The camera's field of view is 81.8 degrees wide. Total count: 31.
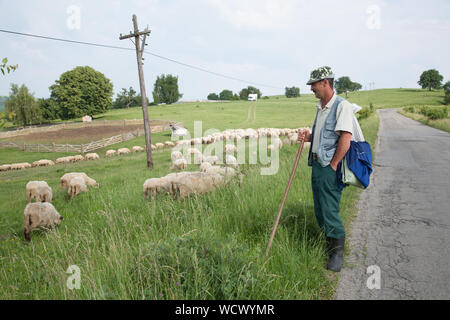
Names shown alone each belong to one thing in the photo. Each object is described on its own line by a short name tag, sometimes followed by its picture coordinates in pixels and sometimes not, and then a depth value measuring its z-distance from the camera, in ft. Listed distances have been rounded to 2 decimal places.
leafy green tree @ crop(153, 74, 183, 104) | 332.60
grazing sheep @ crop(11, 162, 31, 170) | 66.33
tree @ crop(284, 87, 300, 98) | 368.48
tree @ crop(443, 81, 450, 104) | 229.78
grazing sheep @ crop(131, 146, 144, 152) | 82.55
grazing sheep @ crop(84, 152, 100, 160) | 76.15
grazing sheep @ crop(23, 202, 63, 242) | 21.18
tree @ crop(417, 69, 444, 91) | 337.31
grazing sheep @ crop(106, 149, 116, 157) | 78.97
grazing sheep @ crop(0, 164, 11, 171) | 64.95
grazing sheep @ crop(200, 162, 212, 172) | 32.96
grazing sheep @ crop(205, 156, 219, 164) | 42.18
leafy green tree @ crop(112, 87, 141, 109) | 317.07
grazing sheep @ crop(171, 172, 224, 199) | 21.25
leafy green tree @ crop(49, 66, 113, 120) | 175.94
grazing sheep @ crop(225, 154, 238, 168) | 36.91
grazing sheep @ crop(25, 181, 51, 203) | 29.04
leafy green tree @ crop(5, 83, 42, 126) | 166.81
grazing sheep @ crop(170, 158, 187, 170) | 43.64
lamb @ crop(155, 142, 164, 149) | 86.59
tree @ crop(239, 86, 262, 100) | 375.45
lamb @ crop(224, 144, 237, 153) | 55.85
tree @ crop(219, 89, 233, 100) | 428.97
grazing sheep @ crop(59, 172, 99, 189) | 33.17
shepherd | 10.52
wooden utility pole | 47.75
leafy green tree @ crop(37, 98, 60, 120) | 210.18
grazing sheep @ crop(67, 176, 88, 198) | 29.91
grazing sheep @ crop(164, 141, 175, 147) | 89.03
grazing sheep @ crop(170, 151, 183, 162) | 51.37
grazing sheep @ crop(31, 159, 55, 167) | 69.05
